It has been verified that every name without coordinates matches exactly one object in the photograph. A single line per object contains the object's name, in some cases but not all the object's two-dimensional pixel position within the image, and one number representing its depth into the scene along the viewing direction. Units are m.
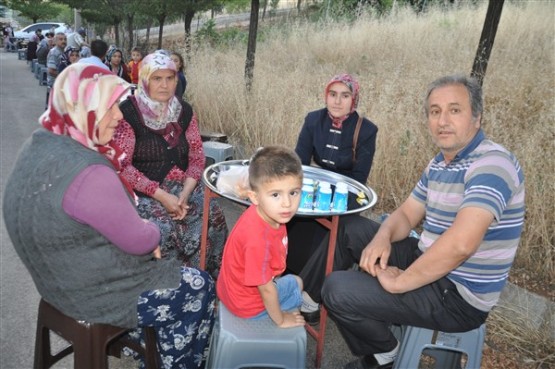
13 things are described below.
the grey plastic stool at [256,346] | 2.08
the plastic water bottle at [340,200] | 2.64
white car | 30.34
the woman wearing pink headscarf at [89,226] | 1.71
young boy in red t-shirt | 2.06
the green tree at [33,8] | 38.79
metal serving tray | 2.72
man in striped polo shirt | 2.01
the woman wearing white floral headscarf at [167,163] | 3.15
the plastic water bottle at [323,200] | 2.63
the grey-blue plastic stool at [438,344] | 2.25
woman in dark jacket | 3.20
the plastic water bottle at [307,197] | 2.61
